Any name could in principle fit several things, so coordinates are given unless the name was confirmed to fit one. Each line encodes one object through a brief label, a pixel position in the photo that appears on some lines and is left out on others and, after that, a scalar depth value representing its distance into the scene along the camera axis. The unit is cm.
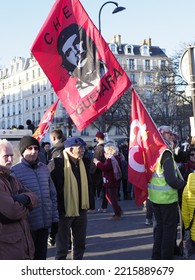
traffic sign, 714
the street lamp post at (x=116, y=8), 2003
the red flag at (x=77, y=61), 555
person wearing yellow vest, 541
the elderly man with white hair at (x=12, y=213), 380
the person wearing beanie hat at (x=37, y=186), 470
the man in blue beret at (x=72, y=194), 546
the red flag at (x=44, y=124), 995
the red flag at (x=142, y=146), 556
